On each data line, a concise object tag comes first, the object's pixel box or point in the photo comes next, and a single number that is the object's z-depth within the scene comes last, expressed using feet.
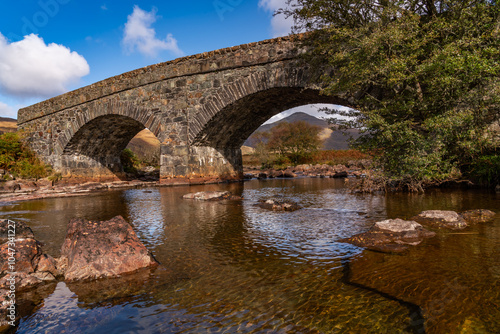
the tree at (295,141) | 90.79
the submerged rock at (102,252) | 8.89
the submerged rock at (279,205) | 19.65
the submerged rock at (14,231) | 9.74
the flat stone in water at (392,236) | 10.69
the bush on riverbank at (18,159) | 54.70
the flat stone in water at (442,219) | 13.12
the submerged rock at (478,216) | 13.96
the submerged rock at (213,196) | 26.12
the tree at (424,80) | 19.54
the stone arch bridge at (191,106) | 35.78
